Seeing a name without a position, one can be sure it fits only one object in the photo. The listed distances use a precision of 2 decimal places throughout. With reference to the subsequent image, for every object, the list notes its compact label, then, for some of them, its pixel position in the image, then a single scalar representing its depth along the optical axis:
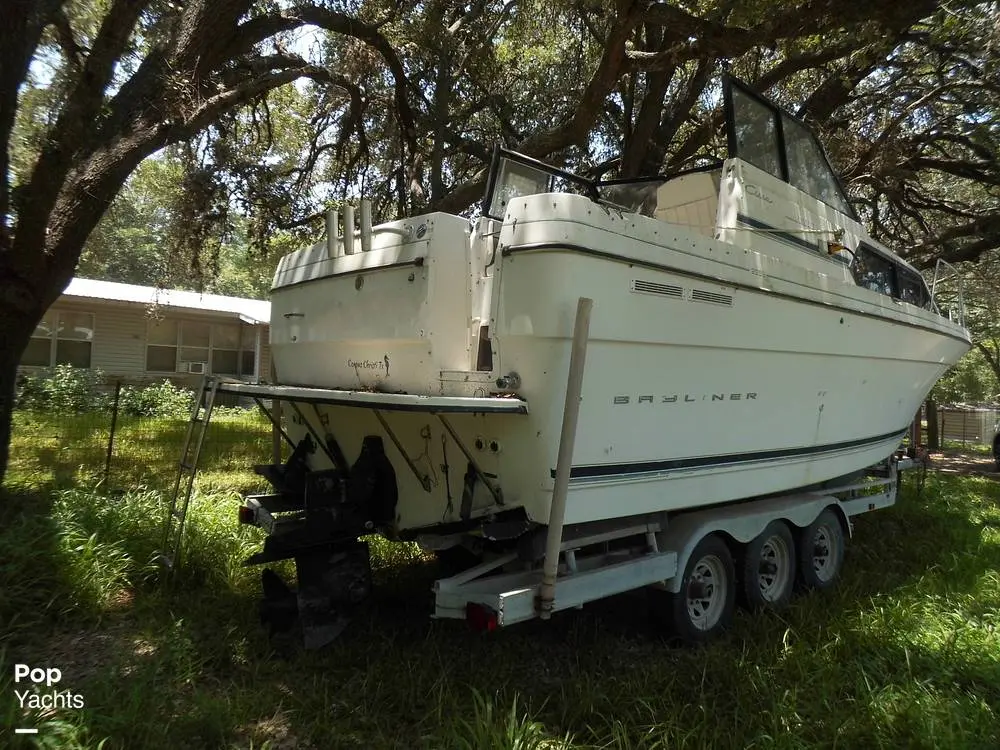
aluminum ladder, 3.92
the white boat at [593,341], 3.27
